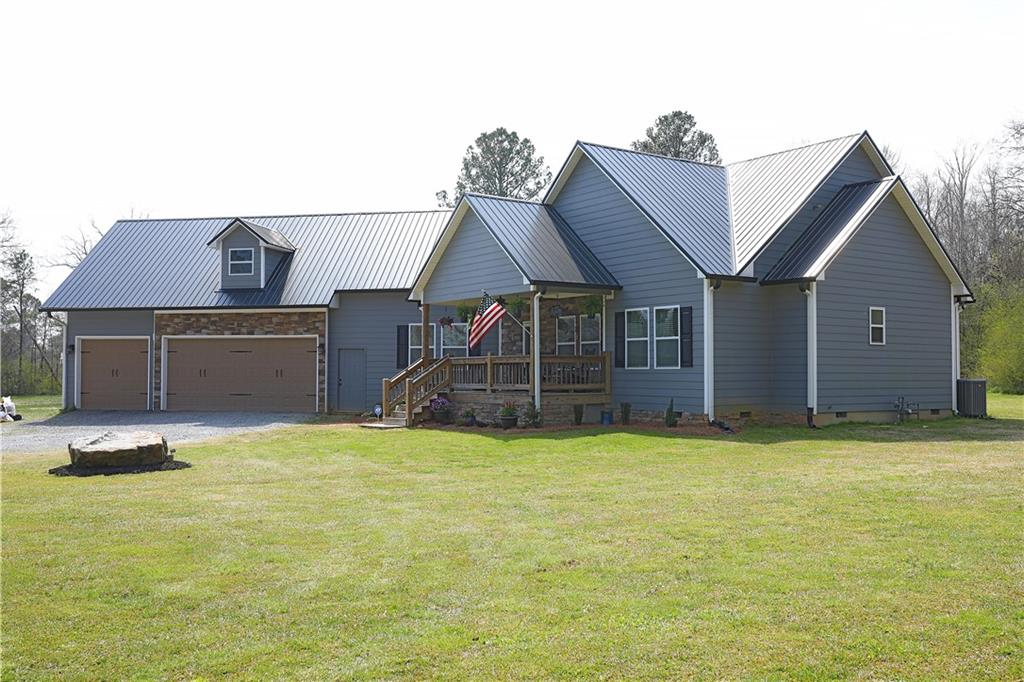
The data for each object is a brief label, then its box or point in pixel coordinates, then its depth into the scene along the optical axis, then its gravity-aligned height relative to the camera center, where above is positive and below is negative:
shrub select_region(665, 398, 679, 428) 19.86 -1.32
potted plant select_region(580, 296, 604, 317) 21.59 +1.08
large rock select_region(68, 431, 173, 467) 13.23 -1.33
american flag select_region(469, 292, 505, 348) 20.67 +0.69
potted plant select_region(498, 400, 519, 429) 20.56 -1.33
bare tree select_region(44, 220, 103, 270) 52.66 +5.66
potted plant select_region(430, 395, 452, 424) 22.12 -1.26
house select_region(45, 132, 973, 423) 20.25 +1.15
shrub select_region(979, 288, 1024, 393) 32.88 +0.28
